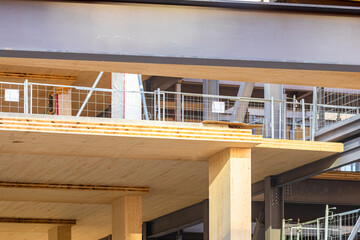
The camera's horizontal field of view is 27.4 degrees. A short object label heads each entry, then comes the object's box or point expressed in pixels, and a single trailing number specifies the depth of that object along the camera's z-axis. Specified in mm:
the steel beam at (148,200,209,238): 23633
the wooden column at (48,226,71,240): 28141
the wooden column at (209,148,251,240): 15812
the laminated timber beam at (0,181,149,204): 20061
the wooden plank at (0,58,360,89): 6695
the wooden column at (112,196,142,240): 20344
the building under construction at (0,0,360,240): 6359
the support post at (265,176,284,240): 19000
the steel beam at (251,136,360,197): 17141
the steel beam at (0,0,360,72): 6176
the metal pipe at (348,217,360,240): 17144
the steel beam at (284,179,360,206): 21844
